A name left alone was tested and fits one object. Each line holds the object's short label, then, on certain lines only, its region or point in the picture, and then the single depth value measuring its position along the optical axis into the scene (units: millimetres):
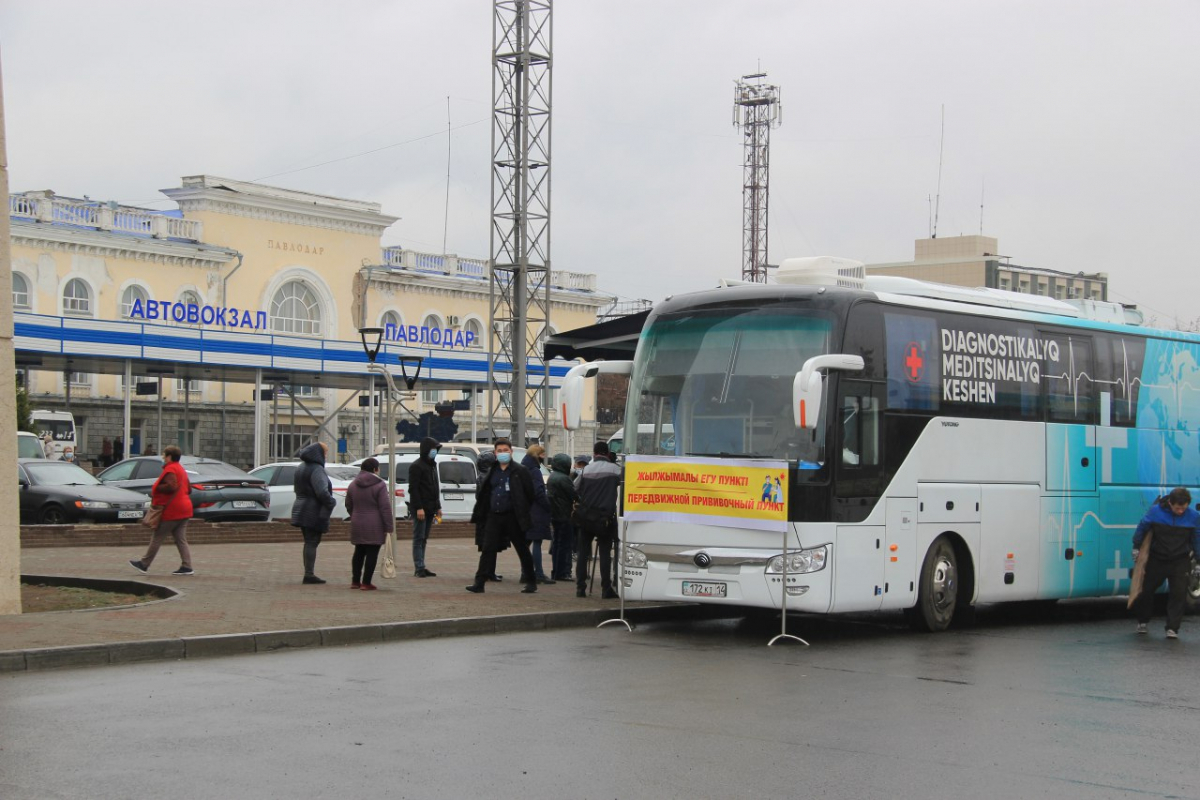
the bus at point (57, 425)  48538
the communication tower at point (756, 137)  77375
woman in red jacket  18375
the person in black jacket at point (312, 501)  18156
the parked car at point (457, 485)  33031
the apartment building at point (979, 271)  112875
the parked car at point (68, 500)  27156
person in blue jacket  15344
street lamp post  19031
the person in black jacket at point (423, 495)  19391
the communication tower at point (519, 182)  47250
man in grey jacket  17016
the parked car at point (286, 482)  31438
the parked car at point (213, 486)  28578
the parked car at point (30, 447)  31047
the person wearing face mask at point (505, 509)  17391
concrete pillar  14141
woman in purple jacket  17547
